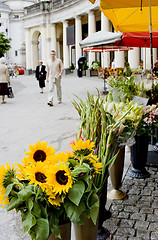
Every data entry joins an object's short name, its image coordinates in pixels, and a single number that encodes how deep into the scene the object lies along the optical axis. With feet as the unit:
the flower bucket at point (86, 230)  6.86
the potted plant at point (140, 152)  14.34
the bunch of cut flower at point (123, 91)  12.58
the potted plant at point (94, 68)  99.66
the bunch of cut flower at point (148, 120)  13.07
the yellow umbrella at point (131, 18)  21.82
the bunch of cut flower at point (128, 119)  10.28
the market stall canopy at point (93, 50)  57.09
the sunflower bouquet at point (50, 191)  5.68
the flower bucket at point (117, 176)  12.21
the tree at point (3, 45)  99.24
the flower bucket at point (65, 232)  6.22
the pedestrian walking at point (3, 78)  41.82
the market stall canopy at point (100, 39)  38.08
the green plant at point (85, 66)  105.81
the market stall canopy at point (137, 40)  29.55
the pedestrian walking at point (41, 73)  57.62
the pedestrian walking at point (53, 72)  39.31
